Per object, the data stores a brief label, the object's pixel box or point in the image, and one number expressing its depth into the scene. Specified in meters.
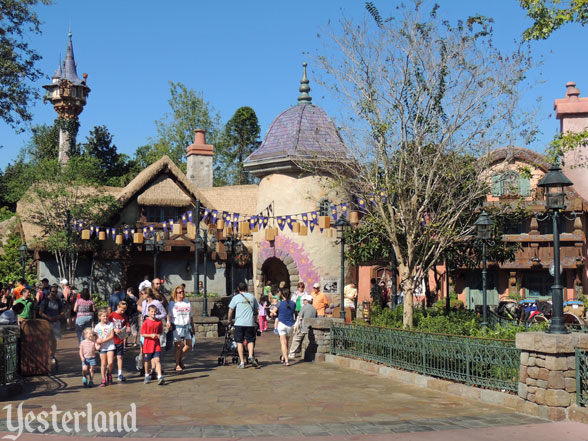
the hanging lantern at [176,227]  25.40
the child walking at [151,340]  11.62
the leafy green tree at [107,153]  53.03
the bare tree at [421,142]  15.44
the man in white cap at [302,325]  15.27
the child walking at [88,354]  11.41
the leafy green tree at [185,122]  50.72
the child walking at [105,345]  11.59
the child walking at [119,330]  12.08
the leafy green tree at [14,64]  15.62
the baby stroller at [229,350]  14.21
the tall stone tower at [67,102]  41.85
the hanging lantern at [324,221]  22.31
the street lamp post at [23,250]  24.81
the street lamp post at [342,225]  16.79
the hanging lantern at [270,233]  23.36
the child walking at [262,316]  20.91
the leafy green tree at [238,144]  54.16
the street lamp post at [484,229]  15.27
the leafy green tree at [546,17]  13.69
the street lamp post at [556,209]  9.53
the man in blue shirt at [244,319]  13.60
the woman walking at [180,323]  13.04
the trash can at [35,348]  11.80
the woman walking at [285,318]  14.29
